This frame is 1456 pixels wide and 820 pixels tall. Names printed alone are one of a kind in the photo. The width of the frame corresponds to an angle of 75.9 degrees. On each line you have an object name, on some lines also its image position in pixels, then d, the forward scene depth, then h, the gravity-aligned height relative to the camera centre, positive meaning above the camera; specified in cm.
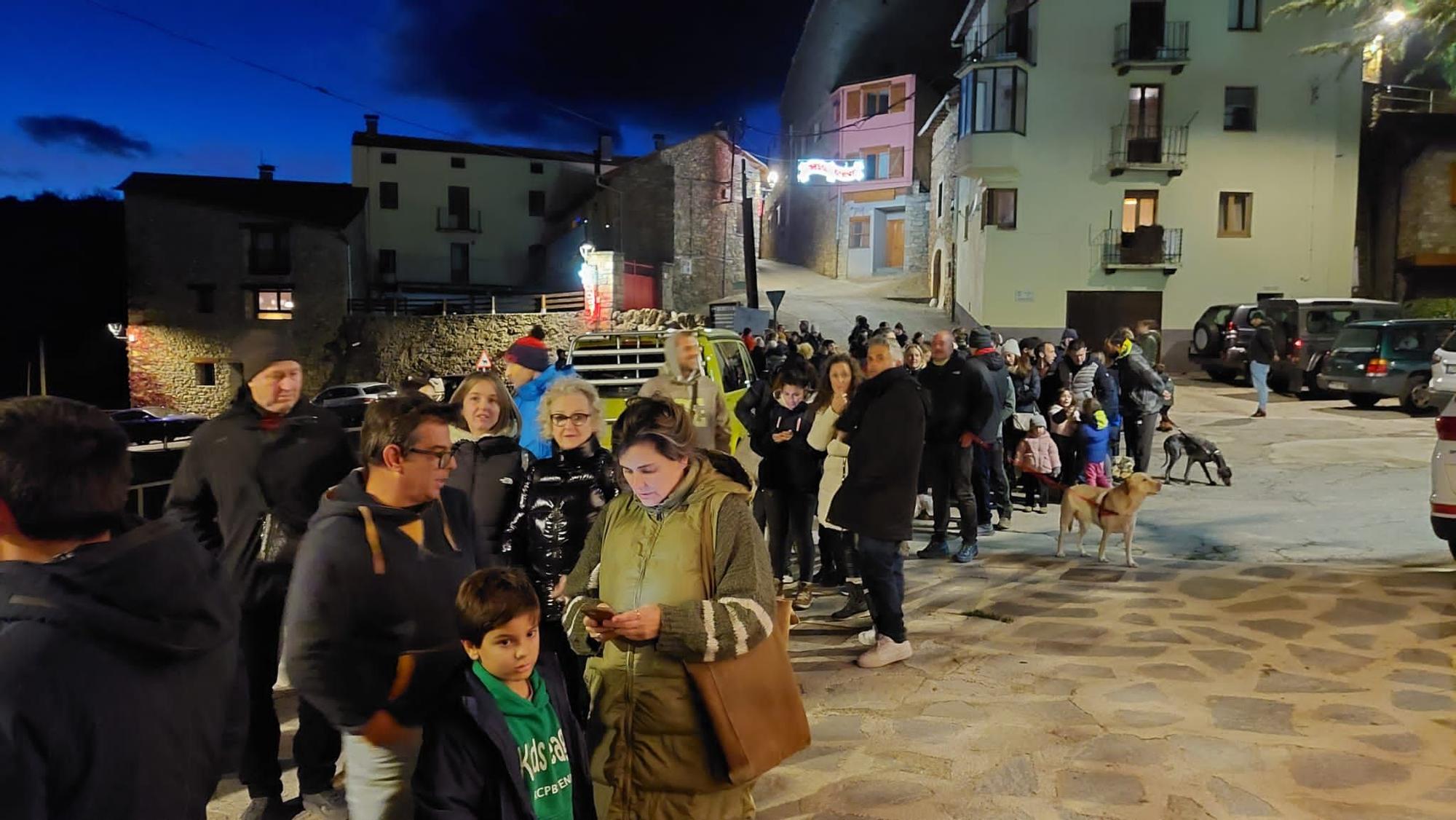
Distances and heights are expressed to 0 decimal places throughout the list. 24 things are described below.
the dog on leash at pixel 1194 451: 1061 -119
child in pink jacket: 959 -112
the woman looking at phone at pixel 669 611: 261 -77
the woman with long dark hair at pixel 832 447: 616 -71
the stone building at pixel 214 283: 3753 +223
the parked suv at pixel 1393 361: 1620 -21
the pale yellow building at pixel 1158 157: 2639 +541
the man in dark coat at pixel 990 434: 784 -77
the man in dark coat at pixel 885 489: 507 -79
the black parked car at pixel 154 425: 1669 -188
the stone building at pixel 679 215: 3884 +537
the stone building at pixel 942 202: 3388 +556
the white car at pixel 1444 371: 1468 -34
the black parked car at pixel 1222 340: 2112 +17
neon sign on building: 4253 +793
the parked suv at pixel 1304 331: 1895 +35
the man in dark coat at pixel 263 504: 350 -63
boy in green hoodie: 214 -93
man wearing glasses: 241 -71
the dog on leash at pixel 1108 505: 731 -128
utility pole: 2952 +268
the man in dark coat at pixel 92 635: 148 -50
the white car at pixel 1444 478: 636 -89
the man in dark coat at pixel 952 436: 768 -76
